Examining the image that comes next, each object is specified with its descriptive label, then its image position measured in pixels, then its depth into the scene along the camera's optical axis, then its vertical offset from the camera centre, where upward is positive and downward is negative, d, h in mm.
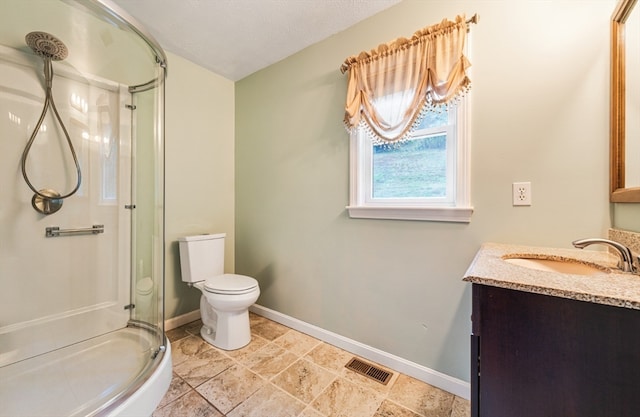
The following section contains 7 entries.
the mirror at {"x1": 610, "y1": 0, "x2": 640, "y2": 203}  958 +424
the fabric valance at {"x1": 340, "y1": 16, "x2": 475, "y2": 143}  1356 +759
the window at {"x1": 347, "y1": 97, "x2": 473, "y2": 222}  1421 +238
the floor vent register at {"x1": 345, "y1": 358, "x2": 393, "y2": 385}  1549 -1015
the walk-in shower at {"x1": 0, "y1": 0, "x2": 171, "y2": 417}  1270 -12
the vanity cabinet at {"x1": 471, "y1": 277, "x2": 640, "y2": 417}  553 -349
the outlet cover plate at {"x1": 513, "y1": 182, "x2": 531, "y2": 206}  1257 +83
